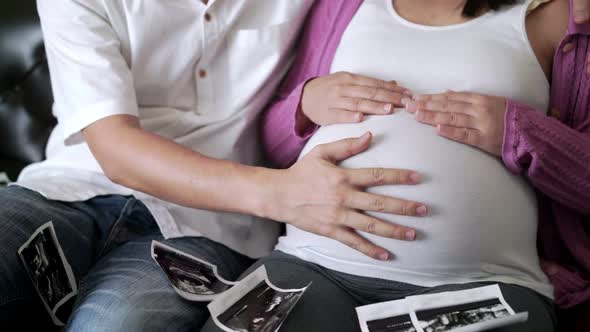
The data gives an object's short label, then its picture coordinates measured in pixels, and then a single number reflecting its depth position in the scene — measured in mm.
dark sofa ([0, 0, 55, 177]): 1605
